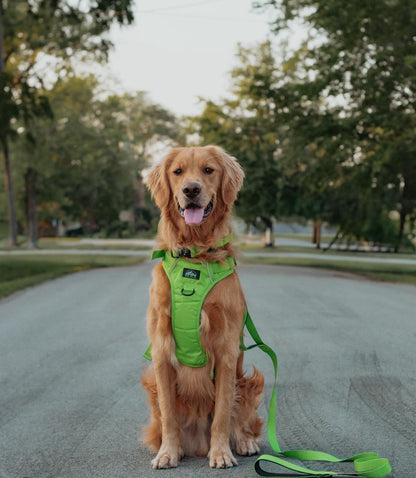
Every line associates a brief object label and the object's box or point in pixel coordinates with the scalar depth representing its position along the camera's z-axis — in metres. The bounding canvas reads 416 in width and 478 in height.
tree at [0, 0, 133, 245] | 21.42
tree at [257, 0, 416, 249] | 20.67
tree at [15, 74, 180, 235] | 47.44
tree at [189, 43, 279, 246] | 30.50
